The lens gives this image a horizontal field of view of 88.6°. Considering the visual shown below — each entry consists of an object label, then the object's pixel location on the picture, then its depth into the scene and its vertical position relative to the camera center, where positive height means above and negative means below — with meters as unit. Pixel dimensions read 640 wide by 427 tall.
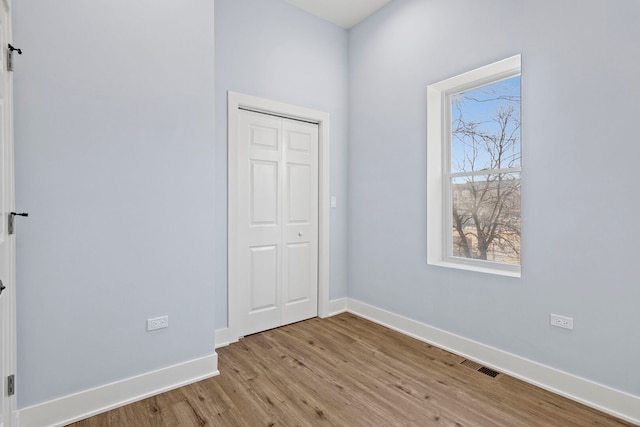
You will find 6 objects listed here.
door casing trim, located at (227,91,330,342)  2.91 +0.22
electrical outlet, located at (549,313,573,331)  2.10 -0.72
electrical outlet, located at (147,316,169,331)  2.12 -0.73
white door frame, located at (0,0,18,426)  1.61 -0.34
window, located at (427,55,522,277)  2.61 +0.36
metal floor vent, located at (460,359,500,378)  2.38 -1.17
